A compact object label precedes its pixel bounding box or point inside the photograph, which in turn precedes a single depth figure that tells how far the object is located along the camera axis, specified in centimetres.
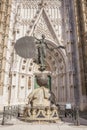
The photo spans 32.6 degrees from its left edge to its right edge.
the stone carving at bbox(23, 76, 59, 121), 769
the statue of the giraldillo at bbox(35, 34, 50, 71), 876
